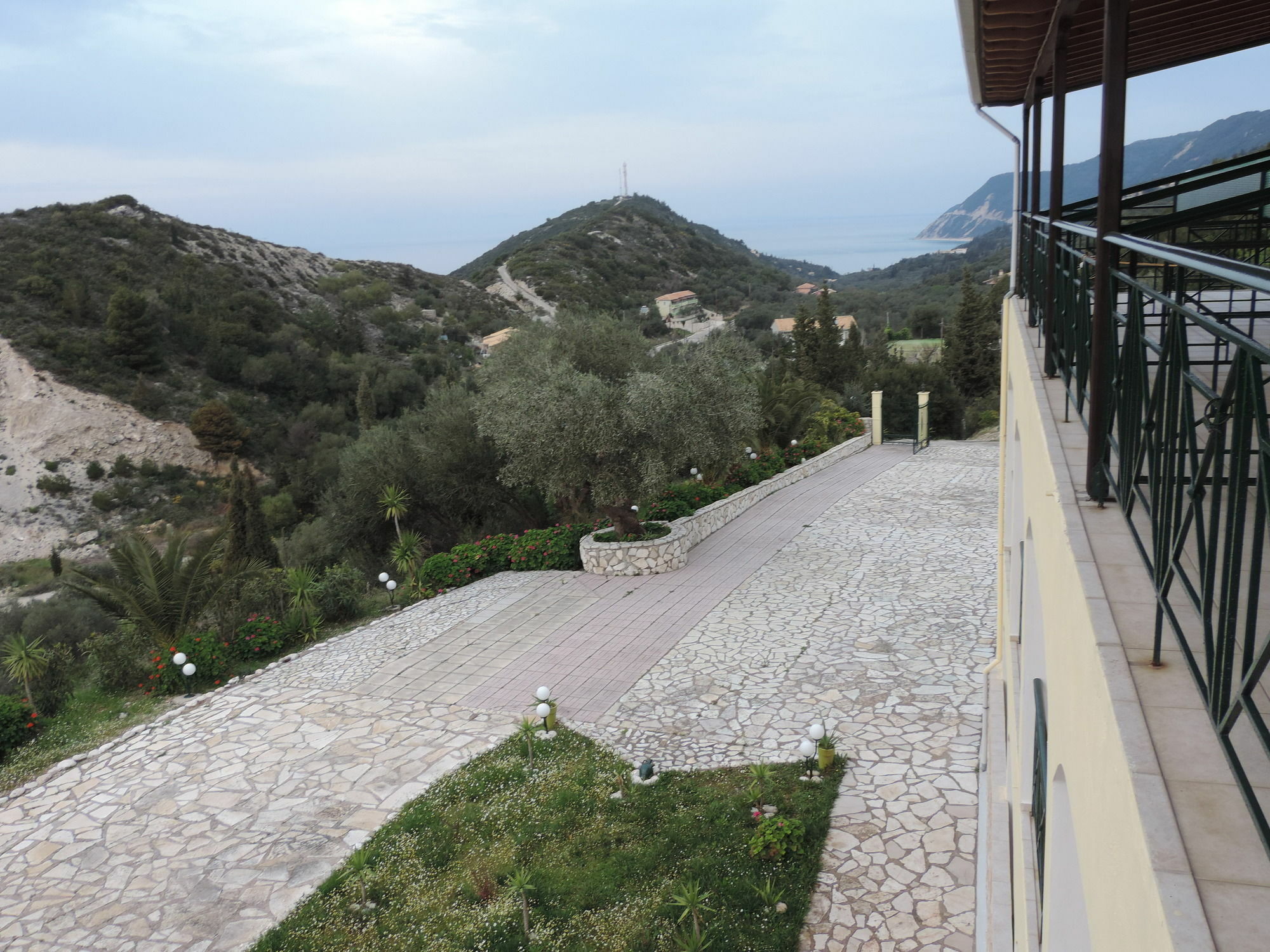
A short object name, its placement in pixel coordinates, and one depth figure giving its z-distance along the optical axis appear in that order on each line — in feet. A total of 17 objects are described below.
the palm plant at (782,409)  63.41
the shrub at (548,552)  41.91
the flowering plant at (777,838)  18.42
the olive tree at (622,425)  37.45
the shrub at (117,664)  31.50
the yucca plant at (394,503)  49.11
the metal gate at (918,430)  69.51
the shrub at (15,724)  26.86
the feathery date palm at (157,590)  33.01
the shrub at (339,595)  37.09
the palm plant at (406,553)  41.93
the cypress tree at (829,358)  107.76
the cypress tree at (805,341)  108.37
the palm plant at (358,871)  18.72
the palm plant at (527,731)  23.25
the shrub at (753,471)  54.29
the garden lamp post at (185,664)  29.09
